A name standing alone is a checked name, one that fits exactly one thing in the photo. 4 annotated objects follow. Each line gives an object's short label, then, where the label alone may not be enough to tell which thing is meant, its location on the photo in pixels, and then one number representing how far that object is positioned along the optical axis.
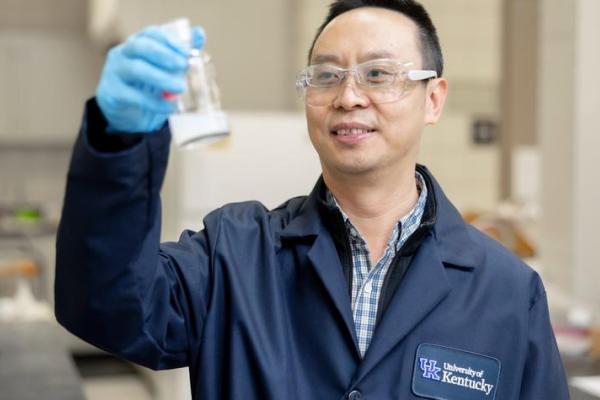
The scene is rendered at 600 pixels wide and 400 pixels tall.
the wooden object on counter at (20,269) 4.82
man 1.70
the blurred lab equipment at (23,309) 3.05
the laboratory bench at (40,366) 2.13
